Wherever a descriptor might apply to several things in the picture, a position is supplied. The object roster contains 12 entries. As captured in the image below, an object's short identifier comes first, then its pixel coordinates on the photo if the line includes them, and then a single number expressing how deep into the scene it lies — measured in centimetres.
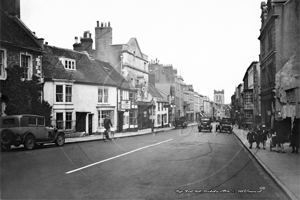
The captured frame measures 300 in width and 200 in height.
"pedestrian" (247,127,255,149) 1705
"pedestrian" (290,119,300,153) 1424
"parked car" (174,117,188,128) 5037
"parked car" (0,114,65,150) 1417
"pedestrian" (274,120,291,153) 1436
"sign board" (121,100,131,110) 3291
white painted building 2528
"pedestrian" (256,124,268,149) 1677
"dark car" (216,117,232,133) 3659
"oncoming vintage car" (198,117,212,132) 3816
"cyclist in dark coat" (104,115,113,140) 2162
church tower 18350
